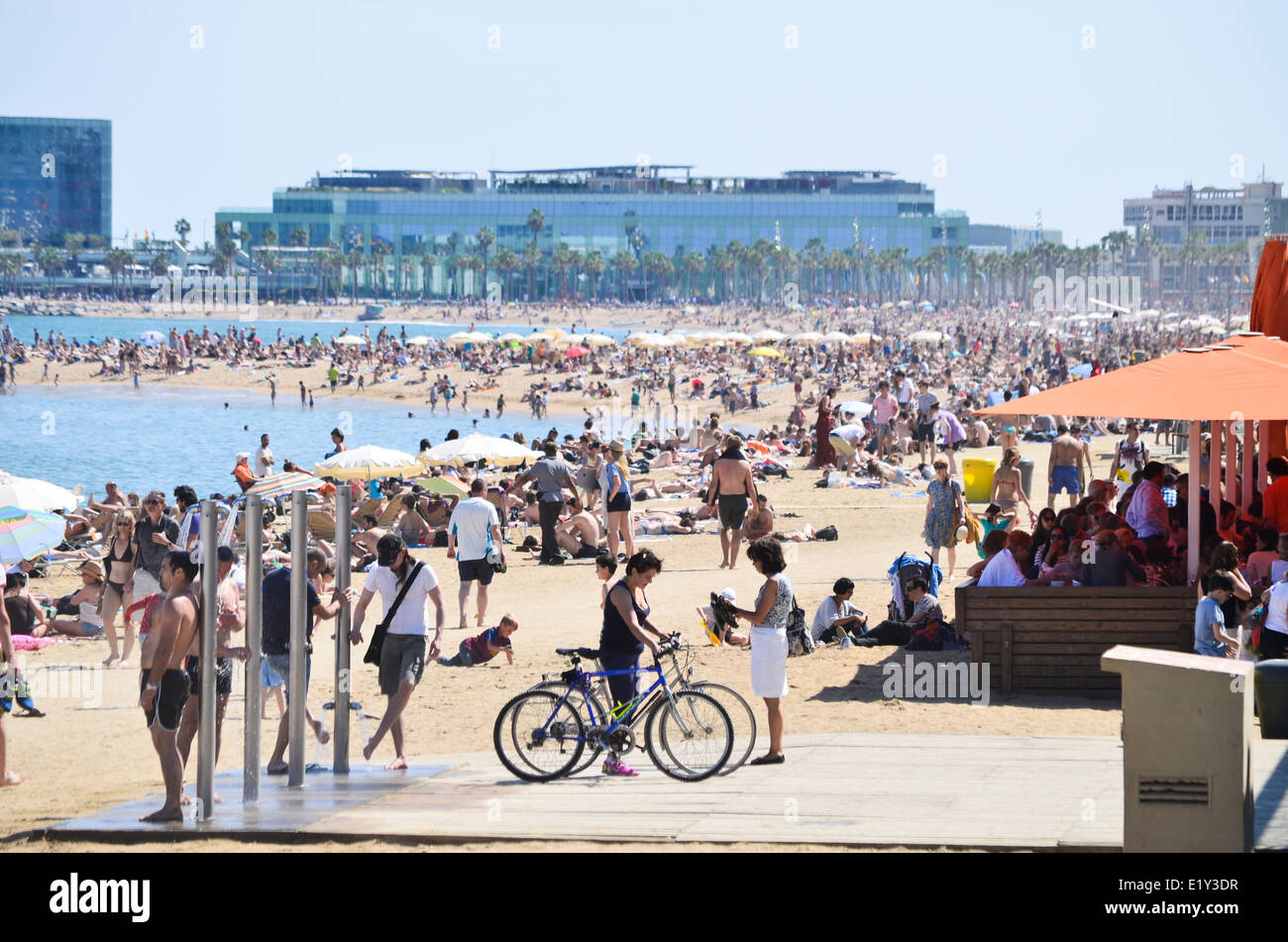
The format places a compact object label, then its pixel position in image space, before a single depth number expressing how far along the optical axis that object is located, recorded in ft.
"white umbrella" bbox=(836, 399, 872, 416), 100.53
